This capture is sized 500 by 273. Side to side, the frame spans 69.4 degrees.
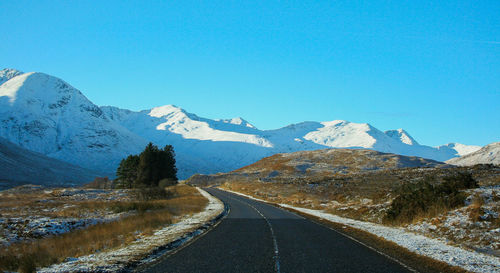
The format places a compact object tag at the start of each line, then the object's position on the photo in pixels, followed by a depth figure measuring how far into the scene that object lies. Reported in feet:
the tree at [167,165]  270.61
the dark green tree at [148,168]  258.37
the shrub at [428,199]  66.23
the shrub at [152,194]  171.53
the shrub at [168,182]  231.67
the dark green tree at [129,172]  293.02
